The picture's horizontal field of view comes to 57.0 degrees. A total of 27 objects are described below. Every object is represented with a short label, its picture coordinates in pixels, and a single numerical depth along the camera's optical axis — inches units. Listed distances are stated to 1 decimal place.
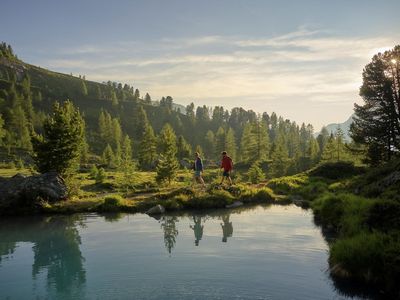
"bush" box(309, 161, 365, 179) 1622.8
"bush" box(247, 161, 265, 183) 2081.6
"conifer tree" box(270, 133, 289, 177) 3137.3
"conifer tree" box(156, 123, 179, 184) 1750.7
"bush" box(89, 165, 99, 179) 2395.7
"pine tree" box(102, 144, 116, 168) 3682.6
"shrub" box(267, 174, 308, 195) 1406.3
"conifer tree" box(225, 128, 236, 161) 4896.7
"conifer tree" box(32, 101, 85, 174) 1398.9
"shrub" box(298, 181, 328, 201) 1243.2
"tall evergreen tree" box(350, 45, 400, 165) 1526.8
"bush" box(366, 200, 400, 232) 518.0
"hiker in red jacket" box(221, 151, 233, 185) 1232.2
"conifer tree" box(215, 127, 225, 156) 5128.0
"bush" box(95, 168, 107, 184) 2066.9
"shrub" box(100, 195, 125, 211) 1126.5
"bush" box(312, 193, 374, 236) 570.5
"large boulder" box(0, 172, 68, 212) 1114.1
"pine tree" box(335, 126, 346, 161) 3101.1
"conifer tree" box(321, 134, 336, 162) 3096.0
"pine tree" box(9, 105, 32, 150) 4458.2
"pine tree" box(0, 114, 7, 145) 3954.7
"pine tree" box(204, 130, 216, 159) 6246.1
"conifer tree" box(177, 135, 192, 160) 4434.1
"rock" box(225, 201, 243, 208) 1159.0
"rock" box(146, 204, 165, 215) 1065.8
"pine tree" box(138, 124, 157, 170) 3661.4
